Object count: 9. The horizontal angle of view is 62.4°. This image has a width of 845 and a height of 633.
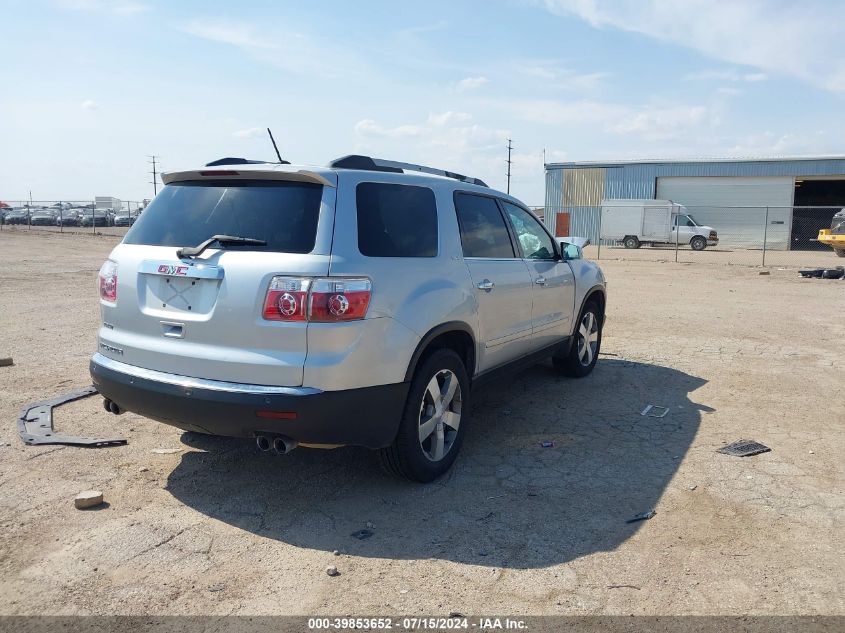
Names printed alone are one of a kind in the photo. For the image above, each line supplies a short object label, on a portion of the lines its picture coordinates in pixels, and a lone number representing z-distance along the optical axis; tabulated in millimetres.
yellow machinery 26203
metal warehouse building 36312
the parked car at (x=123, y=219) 46691
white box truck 33906
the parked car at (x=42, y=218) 45375
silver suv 3559
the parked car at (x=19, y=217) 45875
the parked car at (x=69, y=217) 45344
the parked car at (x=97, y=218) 45247
